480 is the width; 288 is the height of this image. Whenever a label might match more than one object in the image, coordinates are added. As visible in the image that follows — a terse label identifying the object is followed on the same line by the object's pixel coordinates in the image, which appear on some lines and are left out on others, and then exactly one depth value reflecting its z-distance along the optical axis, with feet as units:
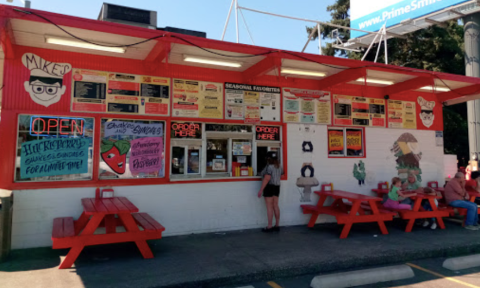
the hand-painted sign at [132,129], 21.31
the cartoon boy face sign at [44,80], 19.62
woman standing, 23.57
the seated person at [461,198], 25.53
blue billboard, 37.09
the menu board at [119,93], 20.68
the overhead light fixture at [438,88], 30.33
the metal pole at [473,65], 36.35
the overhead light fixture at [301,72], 24.76
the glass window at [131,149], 21.17
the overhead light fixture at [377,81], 27.96
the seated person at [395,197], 24.48
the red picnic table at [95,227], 15.76
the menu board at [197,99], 22.98
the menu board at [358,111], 28.14
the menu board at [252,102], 24.57
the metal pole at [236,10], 25.63
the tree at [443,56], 64.23
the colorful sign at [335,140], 27.73
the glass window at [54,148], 19.22
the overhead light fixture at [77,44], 18.67
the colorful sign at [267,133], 25.40
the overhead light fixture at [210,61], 22.00
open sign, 19.52
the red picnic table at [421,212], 24.03
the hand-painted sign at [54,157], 19.24
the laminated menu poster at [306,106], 26.27
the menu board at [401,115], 30.27
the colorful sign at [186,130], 22.91
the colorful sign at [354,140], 28.50
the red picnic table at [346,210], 22.09
